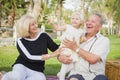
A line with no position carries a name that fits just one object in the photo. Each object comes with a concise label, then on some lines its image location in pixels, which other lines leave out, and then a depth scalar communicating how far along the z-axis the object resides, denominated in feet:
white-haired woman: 7.47
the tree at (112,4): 61.53
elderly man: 7.22
